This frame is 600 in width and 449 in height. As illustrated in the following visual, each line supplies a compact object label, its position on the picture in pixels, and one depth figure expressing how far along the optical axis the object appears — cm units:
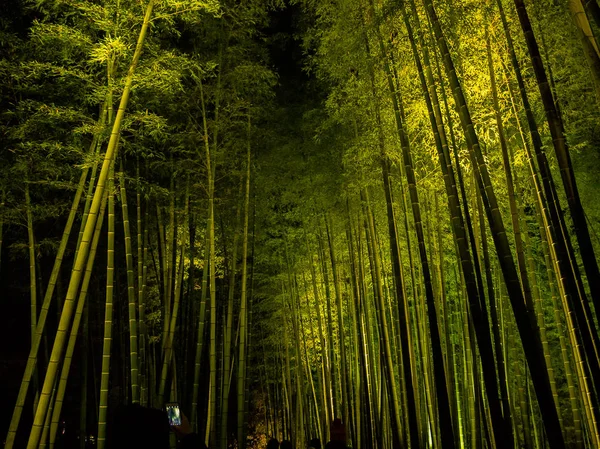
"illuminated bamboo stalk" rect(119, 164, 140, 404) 405
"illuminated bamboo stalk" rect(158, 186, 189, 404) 515
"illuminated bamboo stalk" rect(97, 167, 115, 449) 364
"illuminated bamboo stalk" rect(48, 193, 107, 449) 384
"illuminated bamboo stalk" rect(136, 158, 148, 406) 530
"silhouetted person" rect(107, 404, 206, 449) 144
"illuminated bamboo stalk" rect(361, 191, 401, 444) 533
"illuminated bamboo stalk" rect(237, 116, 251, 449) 568
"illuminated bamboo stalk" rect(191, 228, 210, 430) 524
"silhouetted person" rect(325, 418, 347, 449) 302
